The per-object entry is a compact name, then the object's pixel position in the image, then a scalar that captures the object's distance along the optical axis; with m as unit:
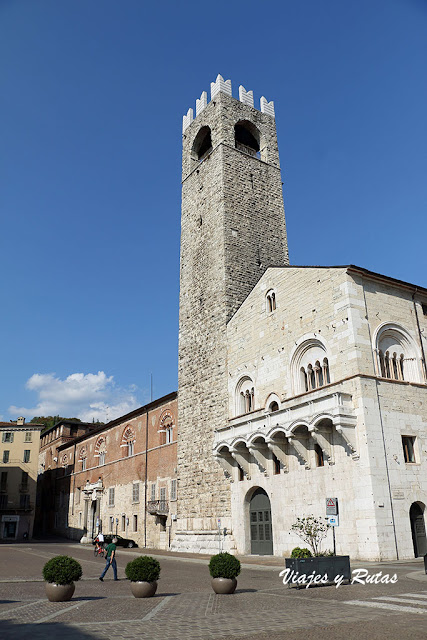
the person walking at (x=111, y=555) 17.33
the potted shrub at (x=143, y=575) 12.75
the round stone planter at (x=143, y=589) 12.81
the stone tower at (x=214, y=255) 29.83
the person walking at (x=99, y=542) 30.05
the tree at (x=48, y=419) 96.62
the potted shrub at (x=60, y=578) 12.02
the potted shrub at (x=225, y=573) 12.98
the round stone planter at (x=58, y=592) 12.03
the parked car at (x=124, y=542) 37.94
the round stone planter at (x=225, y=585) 12.98
